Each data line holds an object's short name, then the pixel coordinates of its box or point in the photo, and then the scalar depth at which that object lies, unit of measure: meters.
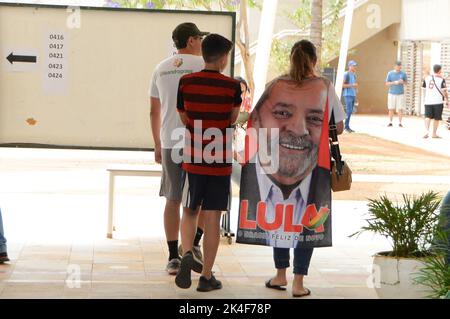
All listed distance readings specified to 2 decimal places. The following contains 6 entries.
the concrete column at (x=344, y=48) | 25.34
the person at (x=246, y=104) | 11.82
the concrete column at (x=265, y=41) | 17.41
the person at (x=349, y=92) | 25.95
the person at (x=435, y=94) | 22.98
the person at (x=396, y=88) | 27.69
